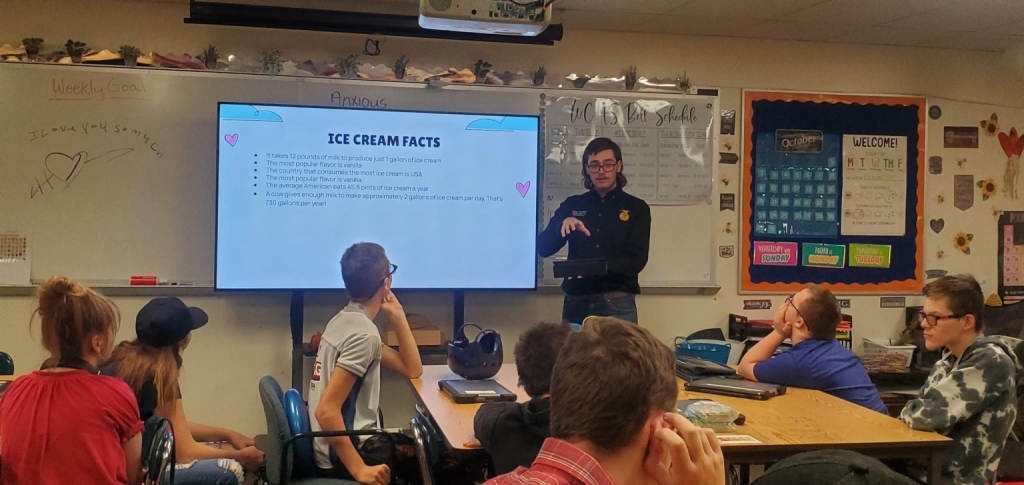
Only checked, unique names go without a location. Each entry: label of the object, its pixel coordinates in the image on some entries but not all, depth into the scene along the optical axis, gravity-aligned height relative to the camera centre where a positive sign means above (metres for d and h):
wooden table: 1.99 -0.48
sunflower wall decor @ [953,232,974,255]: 4.72 +0.06
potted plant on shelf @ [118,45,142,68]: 3.74 +0.85
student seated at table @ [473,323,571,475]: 1.92 -0.42
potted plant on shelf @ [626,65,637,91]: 4.26 +0.88
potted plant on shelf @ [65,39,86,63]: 3.70 +0.85
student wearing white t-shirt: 2.35 -0.39
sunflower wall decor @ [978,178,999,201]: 4.75 +0.38
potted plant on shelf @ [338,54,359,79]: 3.95 +0.85
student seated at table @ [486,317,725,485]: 1.17 -0.27
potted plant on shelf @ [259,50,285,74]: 3.88 +0.84
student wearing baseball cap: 2.39 -0.40
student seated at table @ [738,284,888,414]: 2.66 -0.37
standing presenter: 3.78 +0.03
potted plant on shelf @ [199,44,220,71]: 3.82 +0.85
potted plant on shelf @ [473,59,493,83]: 4.09 +0.88
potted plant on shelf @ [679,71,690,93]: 4.33 +0.88
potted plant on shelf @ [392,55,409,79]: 3.99 +0.87
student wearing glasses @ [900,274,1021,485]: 2.15 -0.42
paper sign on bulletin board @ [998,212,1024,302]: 4.78 -0.01
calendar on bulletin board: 4.50 +0.32
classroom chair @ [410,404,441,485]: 2.21 -0.58
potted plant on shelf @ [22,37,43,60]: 3.68 +0.86
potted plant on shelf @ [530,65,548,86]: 4.14 +0.87
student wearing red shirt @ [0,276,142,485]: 1.93 -0.42
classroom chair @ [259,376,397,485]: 2.30 -0.57
